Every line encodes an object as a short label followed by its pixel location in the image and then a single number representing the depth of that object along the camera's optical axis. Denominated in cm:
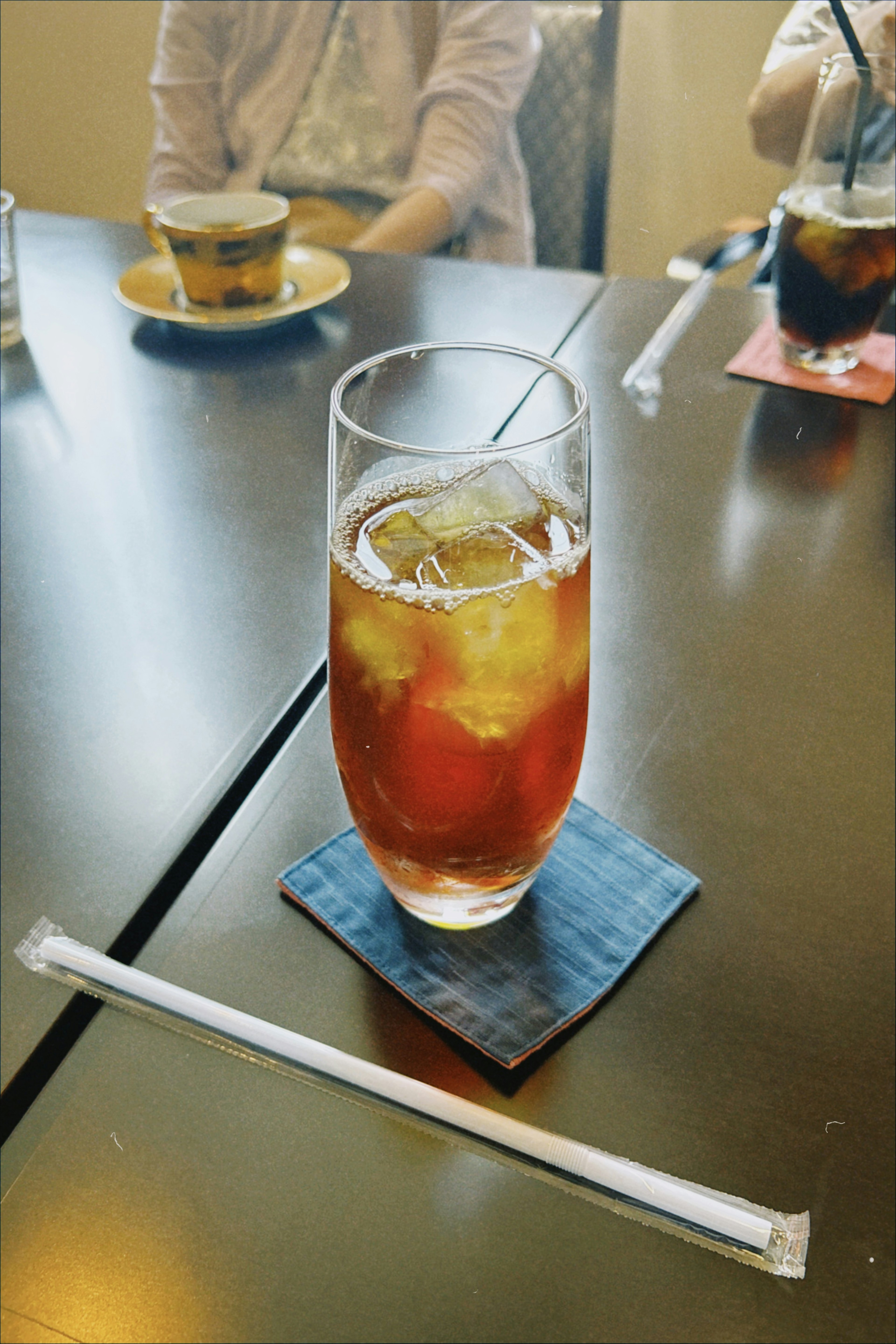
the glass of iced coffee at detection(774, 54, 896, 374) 79
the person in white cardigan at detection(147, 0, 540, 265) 162
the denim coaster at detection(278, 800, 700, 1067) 39
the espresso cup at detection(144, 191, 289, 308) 89
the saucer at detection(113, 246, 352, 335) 92
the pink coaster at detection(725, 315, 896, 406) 81
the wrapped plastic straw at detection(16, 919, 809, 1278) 33
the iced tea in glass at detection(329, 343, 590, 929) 35
